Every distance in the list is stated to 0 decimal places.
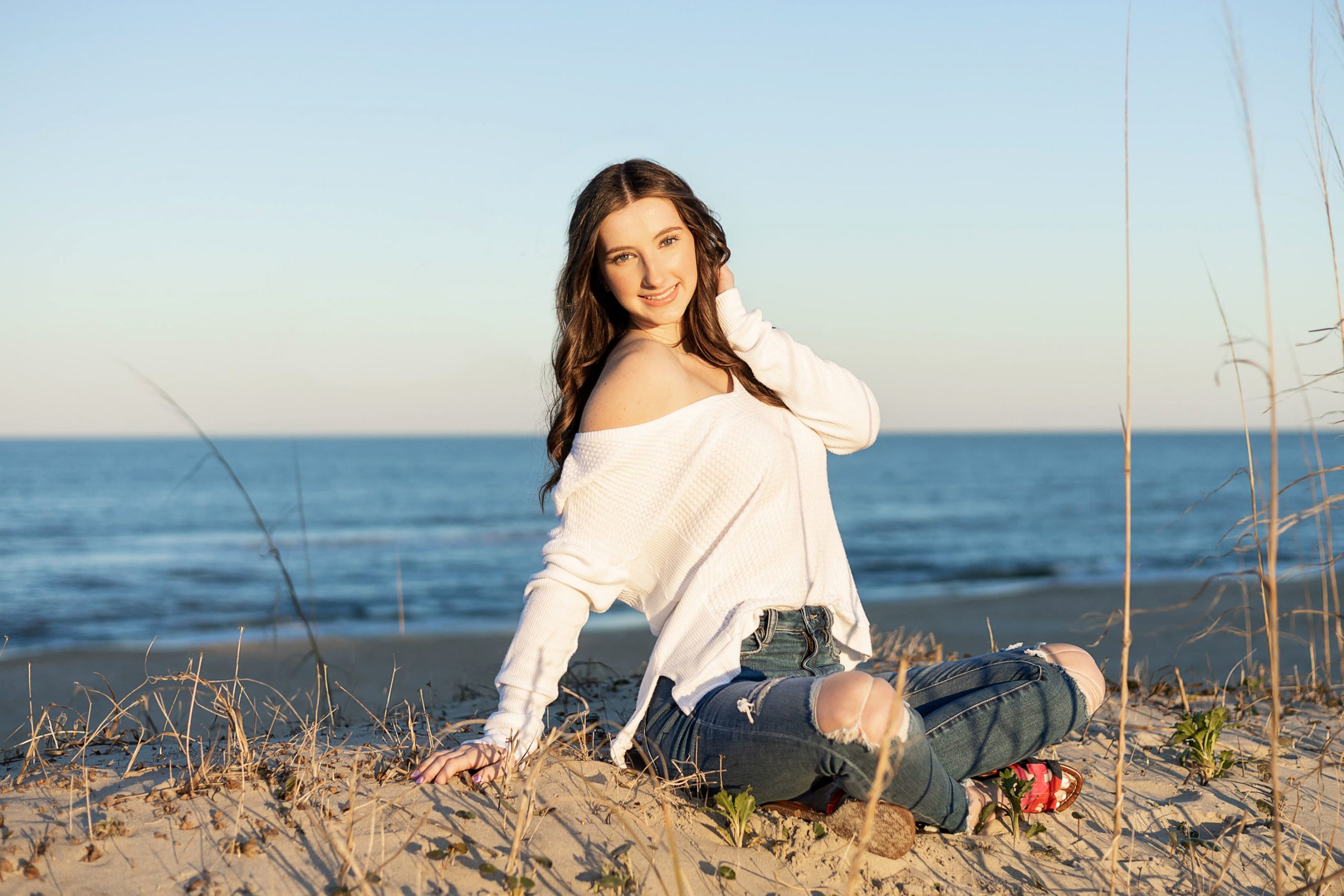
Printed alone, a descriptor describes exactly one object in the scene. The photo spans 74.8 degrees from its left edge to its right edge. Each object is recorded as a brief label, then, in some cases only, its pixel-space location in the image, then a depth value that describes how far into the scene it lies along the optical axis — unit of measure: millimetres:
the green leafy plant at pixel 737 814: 2045
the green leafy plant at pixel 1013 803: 2217
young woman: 2072
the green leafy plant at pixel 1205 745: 2609
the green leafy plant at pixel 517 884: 1711
